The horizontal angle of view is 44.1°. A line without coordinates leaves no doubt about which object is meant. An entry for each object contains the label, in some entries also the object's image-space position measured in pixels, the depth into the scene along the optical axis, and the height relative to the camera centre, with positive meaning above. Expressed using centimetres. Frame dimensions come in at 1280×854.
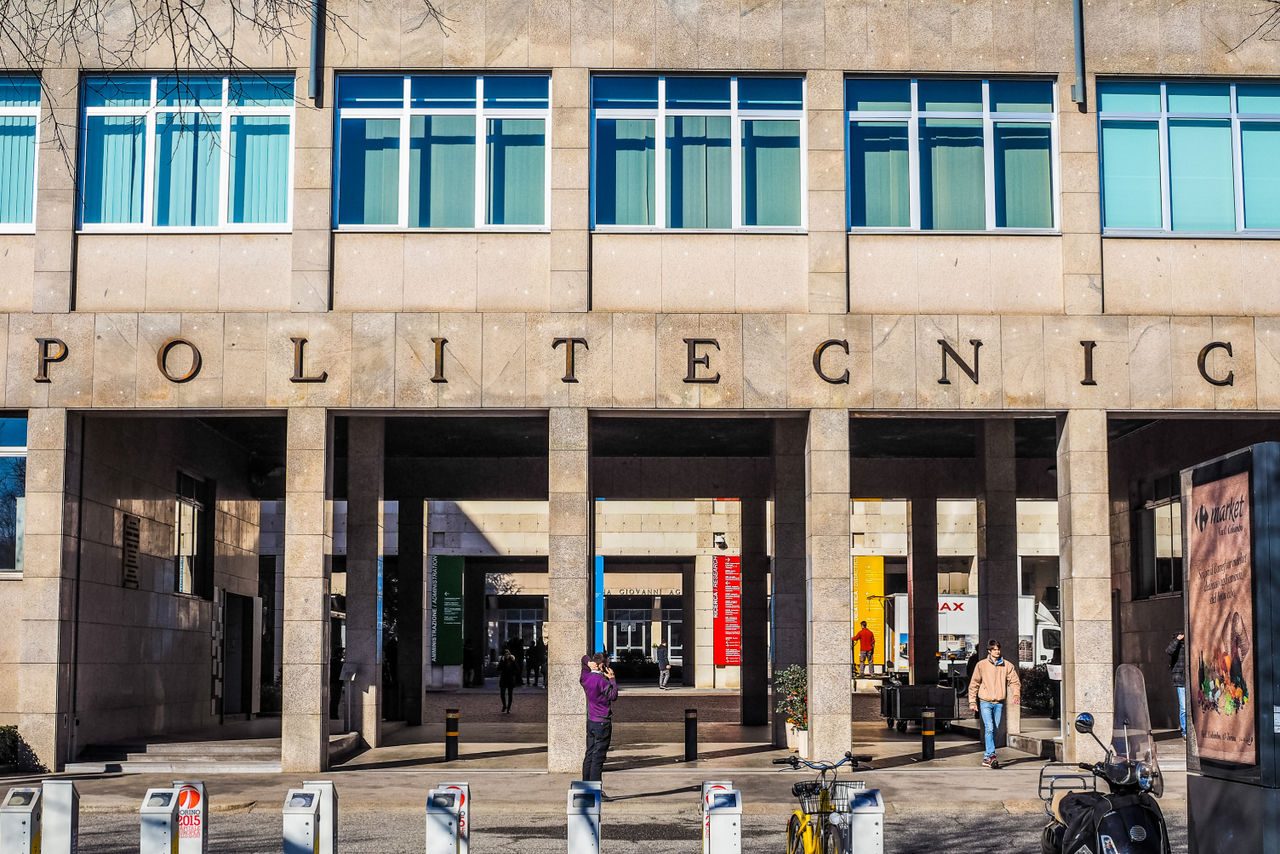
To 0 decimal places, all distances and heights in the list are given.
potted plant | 2352 -151
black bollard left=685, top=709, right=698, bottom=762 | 2277 -193
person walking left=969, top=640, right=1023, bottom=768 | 2238 -129
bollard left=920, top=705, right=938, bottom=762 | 2311 -194
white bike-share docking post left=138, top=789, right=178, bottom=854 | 1005 -143
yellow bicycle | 1102 -150
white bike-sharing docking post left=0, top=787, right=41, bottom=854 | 1011 -143
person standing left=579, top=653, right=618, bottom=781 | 1912 -140
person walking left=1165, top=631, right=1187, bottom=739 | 2416 -103
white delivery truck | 4600 -91
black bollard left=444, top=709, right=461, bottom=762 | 2312 -194
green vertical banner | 4494 -24
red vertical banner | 5156 -40
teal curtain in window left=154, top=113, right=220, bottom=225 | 2273 +619
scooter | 982 -127
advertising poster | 996 -13
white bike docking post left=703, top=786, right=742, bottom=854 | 992 -139
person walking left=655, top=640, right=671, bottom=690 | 5284 -216
